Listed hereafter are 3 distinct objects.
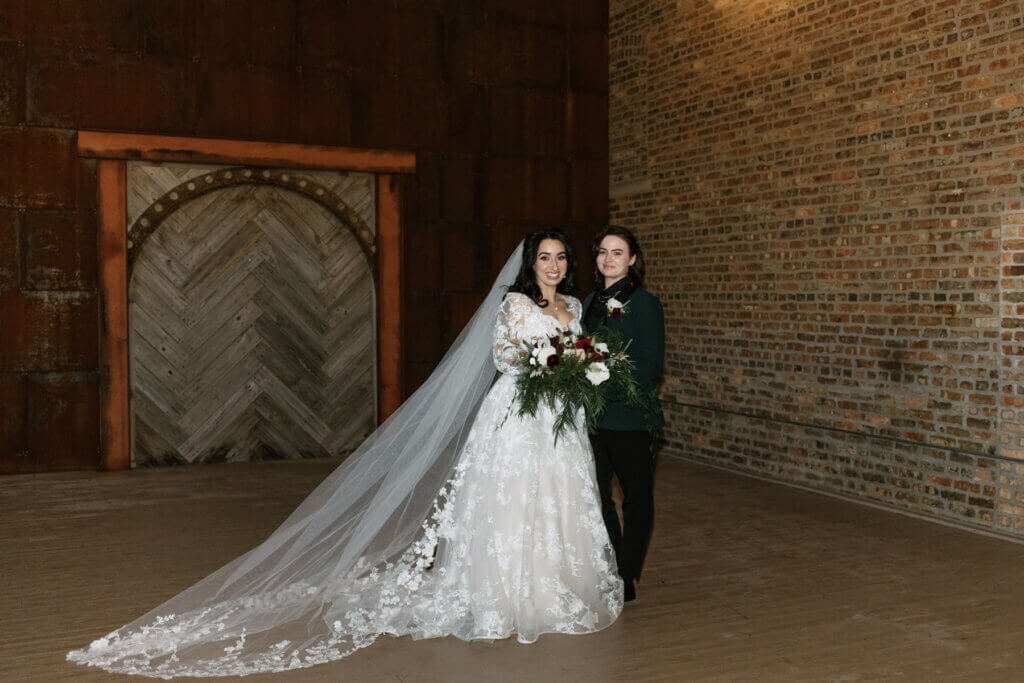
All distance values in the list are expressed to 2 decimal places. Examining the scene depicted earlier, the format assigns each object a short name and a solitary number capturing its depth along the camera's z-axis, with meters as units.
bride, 4.36
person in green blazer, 4.73
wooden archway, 8.30
